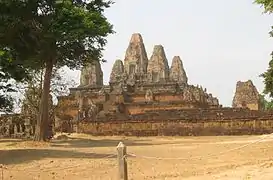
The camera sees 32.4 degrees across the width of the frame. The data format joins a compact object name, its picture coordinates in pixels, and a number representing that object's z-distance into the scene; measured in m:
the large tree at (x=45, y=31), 19.66
